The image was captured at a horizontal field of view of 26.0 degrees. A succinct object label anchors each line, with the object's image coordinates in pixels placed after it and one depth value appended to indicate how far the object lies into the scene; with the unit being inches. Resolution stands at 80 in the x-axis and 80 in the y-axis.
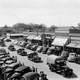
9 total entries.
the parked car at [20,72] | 882.6
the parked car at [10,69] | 972.7
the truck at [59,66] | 966.4
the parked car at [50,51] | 1735.4
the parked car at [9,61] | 1218.1
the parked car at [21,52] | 1787.6
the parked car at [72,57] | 1351.5
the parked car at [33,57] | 1423.5
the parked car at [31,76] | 812.6
